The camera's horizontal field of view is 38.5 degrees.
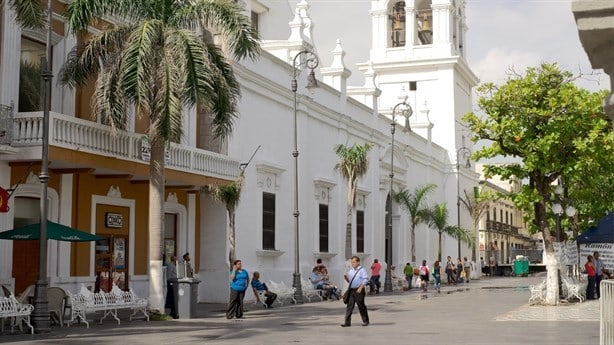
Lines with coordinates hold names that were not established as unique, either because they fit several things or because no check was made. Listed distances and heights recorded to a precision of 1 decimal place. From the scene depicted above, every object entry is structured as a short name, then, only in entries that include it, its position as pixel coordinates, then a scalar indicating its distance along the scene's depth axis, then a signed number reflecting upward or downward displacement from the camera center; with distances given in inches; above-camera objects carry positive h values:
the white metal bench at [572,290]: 1119.6 -46.6
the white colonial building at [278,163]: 847.7 +119.0
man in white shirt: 749.9 -27.6
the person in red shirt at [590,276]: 1200.2 -29.9
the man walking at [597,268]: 1228.5 -20.0
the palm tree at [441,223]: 2010.3 +73.5
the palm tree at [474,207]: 2500.0 +134.5
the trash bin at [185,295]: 872.3 -39.8
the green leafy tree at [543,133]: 1010.1 +141.8
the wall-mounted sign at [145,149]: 901.1 +108.7
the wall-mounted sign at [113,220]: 953.5 +38.7
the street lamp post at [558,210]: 1101.7 +55.9
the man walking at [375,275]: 1477.6 -34.2
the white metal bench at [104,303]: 765.3 -43.0
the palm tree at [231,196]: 1065.5 +71.3
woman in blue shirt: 864.3 -34.5
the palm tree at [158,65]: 786.2 +174.8
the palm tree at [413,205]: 1827.1 +103.9
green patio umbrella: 738.8 +18.5
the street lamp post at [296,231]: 1170.6 +31.6
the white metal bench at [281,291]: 1139.9 -47.2
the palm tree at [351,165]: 1392.7 +142.0
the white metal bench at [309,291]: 1257.4 -52.1
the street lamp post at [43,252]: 691.4 +2.5
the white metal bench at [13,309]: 668.2 -41.6
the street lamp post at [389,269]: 1573.6 -27.0
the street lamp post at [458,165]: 2385.8 +244.1
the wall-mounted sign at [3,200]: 770.8 +48.1
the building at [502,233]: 3344.0 +91.2
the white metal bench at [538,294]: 1097.4 -49.4
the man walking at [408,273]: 1690.5 -35.4
